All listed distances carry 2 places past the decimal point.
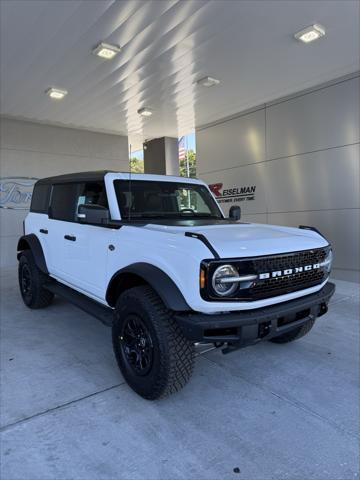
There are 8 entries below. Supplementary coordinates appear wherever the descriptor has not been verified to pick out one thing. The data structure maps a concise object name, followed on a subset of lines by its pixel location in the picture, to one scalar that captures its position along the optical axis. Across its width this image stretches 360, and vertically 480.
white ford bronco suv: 2.13
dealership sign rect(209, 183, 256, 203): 7.94
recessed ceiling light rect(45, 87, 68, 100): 6.40
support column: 10.64
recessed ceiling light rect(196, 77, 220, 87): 6.01
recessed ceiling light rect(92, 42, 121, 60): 4.68
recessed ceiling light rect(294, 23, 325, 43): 4.30
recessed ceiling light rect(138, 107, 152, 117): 7.71
